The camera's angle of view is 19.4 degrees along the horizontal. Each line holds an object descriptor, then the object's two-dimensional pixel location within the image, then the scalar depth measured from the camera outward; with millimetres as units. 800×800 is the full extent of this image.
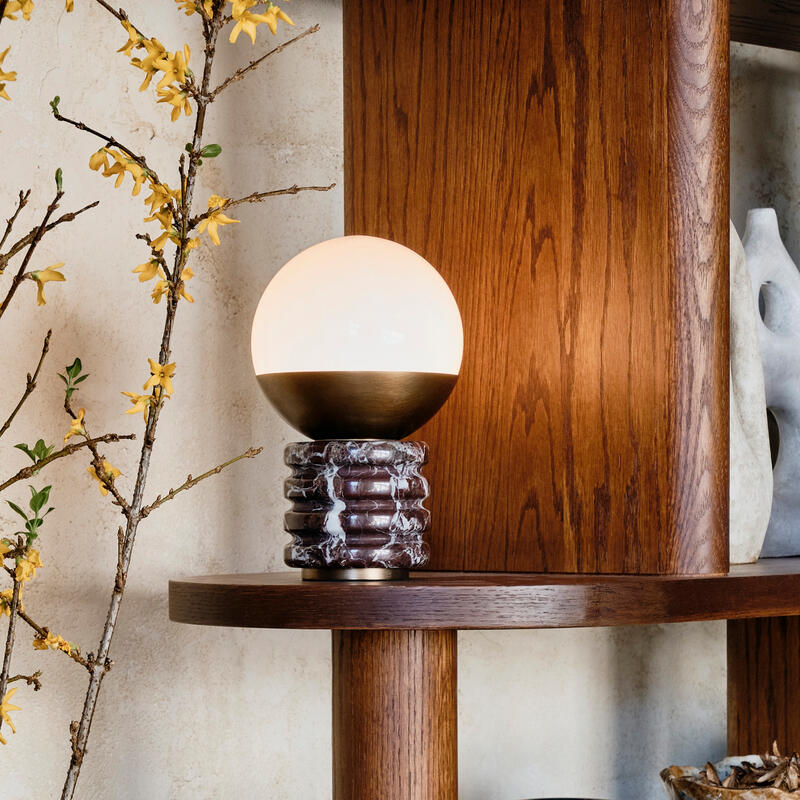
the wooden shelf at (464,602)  2094
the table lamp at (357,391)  2175
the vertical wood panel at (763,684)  2738
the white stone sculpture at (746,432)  2495
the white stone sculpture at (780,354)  2676
